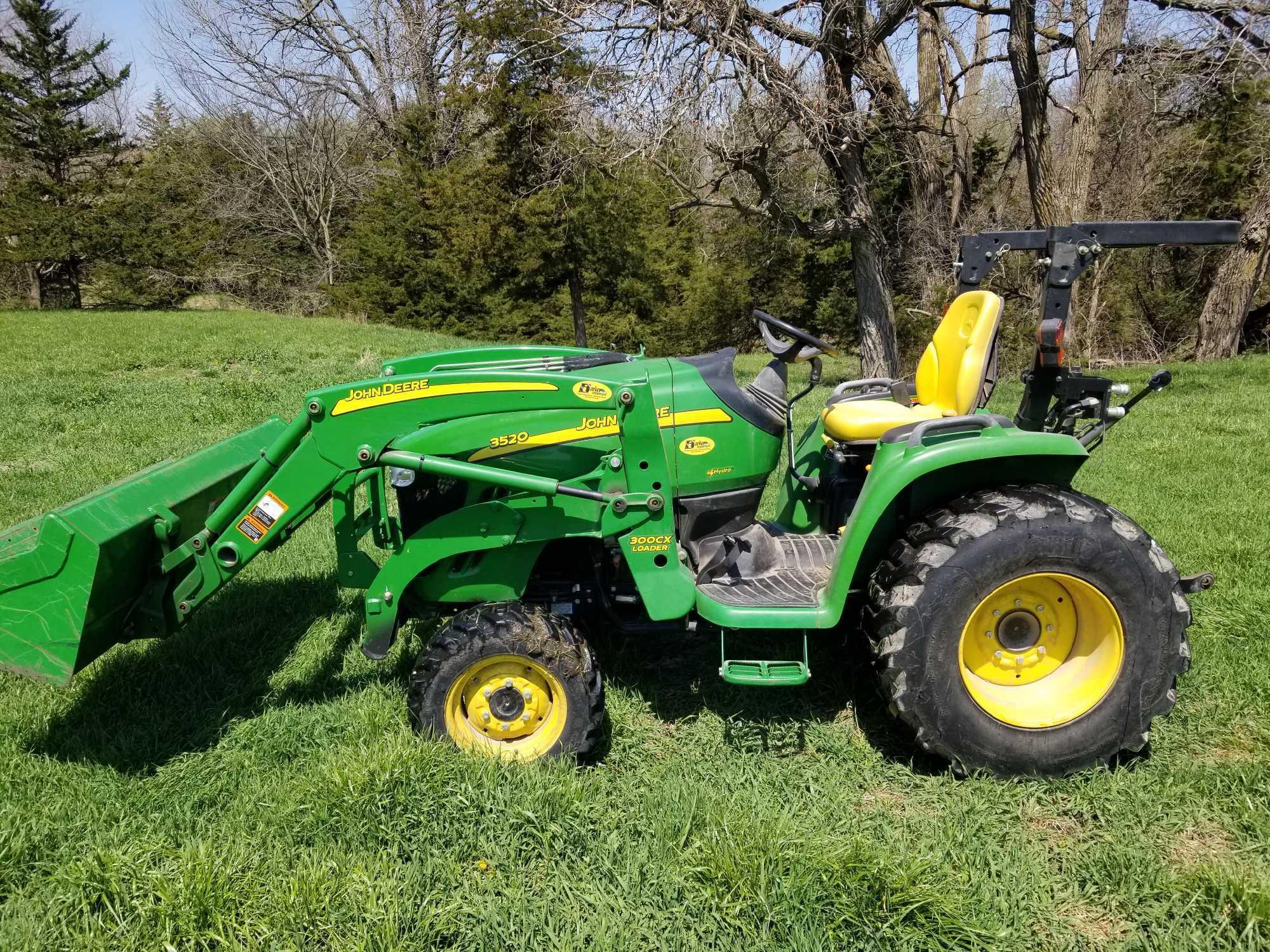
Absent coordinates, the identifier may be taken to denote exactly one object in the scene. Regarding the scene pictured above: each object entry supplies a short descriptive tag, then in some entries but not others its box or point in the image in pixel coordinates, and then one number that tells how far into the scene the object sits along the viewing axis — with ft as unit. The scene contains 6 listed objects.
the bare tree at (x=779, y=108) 28.02
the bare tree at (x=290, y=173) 89.56
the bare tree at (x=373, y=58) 81.41
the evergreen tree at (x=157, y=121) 96.99
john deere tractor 8.97
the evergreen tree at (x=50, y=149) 69.10
